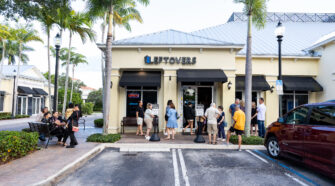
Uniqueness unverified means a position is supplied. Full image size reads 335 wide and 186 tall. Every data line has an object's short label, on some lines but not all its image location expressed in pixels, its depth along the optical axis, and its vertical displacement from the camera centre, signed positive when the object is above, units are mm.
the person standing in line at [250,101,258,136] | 9731 -662
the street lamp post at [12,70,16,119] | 20478 -971
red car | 4211 -849
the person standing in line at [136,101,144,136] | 9527 -699
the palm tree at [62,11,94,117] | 13114 +5499
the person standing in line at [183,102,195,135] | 9844 -621
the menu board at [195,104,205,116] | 8539 -414
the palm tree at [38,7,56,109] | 7715 +3957
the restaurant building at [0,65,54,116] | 21859 +1174
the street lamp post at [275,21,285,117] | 8469 +3363
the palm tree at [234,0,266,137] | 8594 +3469
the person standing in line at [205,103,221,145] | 7738 -681
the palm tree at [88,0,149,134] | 8672 +2798
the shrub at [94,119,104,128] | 13781 -1662
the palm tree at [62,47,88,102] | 37188 +8404
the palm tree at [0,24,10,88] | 13108 +5189
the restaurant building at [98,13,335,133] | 10484 +1810
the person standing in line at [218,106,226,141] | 8559 -1070
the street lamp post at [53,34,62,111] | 9603 +2151
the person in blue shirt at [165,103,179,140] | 8578 -787
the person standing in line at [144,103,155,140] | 8891 -744
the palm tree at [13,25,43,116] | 18367 +6723
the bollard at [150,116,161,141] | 8406 -1657
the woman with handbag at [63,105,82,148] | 7023 -942
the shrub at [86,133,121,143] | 8023 -1651
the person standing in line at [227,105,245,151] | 7082 -685
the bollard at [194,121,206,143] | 8266 -1519
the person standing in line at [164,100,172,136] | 8720 -337
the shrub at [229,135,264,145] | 7984 -1627
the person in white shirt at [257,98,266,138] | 9156 -723
